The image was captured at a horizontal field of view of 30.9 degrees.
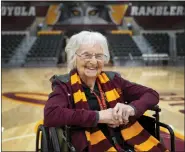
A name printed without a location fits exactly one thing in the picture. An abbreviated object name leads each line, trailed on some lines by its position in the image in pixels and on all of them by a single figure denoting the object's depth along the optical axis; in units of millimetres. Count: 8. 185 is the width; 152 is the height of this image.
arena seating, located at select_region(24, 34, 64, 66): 11773
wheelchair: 1449
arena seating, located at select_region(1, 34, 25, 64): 11766
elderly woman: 1460
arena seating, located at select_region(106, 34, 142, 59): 11617
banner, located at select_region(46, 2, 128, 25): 11094
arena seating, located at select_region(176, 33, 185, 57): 12086
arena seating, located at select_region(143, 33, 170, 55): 12016
